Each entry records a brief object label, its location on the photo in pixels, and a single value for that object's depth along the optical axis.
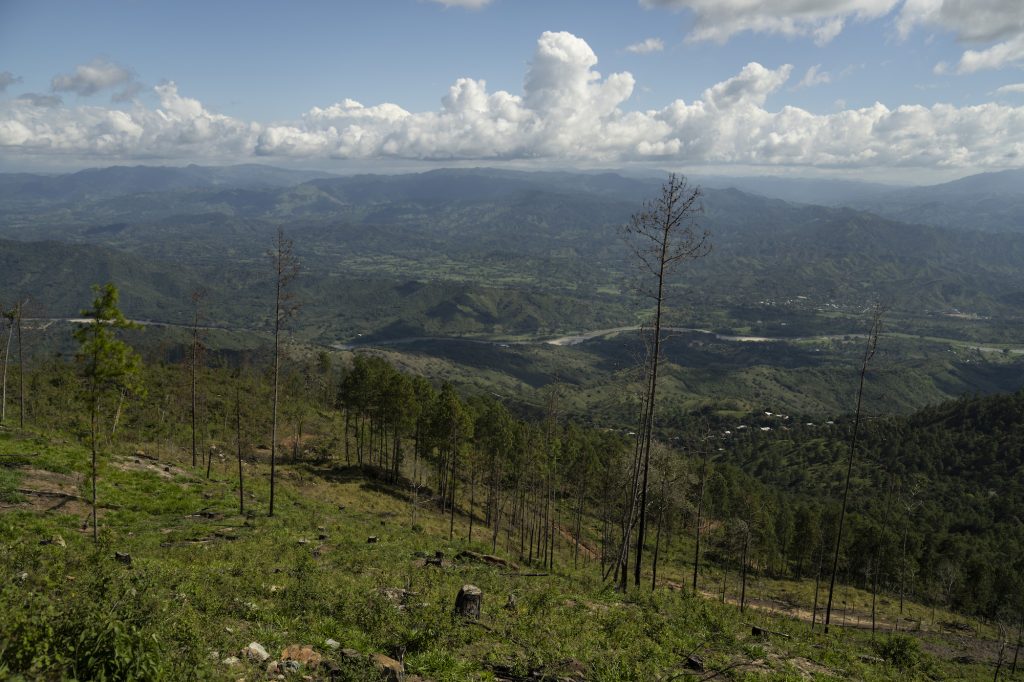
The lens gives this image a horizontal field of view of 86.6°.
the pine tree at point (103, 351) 20.11
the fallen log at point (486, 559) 27.61
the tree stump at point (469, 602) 15.94
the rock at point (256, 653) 10.98
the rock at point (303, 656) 11.38
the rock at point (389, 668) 10.88
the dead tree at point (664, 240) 22.41
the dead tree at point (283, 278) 29.38
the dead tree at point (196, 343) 41.16
